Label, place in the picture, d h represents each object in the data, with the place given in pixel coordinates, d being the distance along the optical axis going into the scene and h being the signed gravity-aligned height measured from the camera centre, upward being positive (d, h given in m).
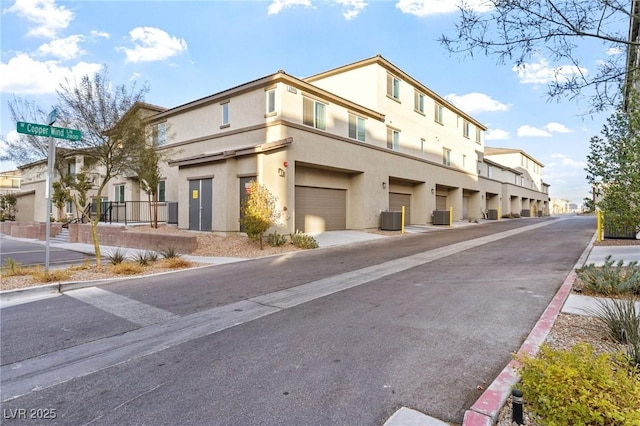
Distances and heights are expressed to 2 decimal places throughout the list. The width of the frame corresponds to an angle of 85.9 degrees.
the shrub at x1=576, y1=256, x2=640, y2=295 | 6.23 -1.26
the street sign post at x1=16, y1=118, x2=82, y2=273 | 7.71 +1.87
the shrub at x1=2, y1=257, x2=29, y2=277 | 8.98 -1.56
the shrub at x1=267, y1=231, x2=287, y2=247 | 14.41 -1.15
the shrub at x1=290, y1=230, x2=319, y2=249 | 14.55 -1.24
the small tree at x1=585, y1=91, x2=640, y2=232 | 4.98 +0.73
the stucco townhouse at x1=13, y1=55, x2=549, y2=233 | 16.11 +3.58
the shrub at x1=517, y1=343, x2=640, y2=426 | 2.48 -1.38
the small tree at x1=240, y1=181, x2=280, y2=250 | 13.52 +0.04
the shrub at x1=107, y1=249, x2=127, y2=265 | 10.38 -1.43
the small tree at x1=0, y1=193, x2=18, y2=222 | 32.12 +0.61
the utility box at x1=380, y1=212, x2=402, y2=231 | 20.91 -0.51
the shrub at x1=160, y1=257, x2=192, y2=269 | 10.40 -1.56
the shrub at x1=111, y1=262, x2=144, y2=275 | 9.38 -1.57
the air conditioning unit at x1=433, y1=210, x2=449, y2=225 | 26.83 -0.34
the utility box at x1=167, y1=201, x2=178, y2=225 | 20.03 -0.03
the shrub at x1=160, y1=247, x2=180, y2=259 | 11.36 -1.42
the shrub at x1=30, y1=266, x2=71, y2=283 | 8.15 -1.55
